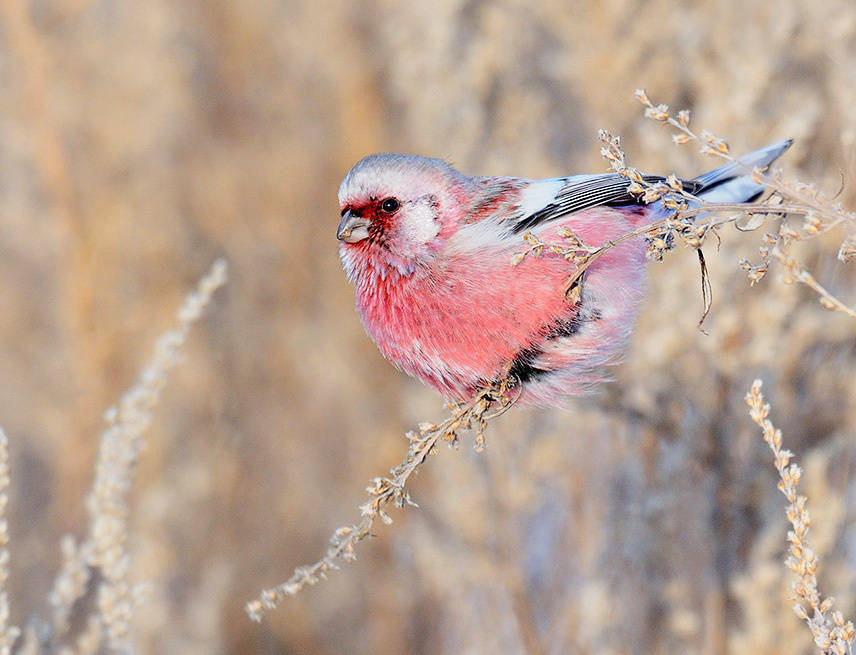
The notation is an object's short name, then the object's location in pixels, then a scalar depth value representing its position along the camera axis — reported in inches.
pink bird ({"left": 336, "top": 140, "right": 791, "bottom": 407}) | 145.4
